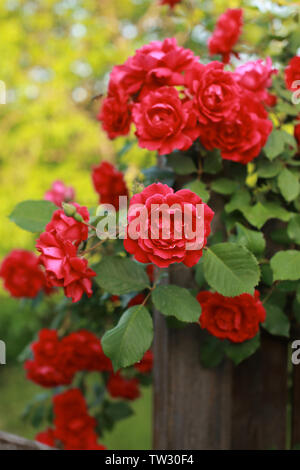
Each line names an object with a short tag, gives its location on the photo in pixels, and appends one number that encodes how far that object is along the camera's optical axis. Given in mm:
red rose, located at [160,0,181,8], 1605
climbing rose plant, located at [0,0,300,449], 1309
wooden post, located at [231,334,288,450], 1507
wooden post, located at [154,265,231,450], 1474
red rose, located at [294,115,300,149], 1444
